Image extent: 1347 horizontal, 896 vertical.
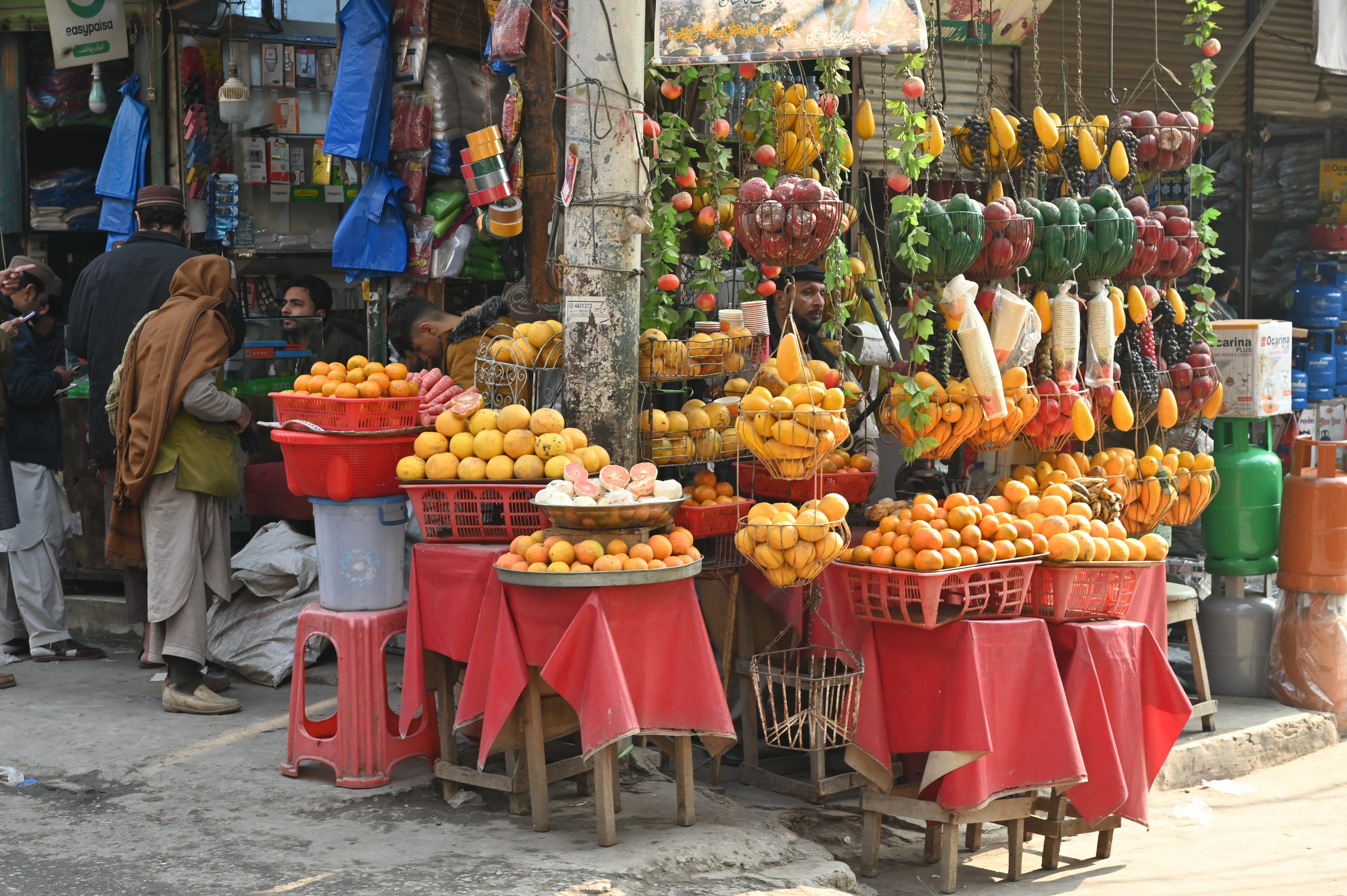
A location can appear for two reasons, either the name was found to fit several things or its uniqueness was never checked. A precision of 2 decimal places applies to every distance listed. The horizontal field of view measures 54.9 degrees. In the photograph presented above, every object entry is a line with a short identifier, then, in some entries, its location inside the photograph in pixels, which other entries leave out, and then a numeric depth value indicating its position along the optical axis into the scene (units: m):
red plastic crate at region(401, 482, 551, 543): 4.74
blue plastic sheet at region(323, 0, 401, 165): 6.64
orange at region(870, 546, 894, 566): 4.58
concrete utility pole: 4.96
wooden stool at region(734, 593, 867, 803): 5.18
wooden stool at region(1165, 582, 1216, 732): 6.20
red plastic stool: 4.92
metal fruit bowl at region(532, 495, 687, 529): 4.38
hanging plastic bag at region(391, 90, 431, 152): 6.77
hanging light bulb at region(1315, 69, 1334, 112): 9.80
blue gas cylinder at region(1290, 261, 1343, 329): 9.92
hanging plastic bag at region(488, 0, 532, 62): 5.46
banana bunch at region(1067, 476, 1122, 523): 5.31
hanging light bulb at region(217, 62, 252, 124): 7.74
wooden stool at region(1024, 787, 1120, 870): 4.85
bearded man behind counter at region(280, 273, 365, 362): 7.86
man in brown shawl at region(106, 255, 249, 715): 5.76
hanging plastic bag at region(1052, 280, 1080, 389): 5.40
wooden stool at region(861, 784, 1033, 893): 4.60
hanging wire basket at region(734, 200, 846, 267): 4.69
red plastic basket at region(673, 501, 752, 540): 5.16
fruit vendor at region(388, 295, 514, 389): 5.94
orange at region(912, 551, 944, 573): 4.43
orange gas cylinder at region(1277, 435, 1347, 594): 6.68
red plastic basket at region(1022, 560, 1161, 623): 4.75
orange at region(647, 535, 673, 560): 4.41
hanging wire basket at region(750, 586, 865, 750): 4.61
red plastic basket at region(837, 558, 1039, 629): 4.46
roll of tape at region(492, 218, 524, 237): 6.00
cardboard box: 6.74
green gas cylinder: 6.84
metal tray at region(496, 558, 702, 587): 4.21
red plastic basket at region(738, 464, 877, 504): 5.44
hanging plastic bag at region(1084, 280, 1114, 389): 5.50
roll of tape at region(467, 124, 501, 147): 5.71
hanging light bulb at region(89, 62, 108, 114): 8.08
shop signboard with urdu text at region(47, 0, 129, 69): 7.75
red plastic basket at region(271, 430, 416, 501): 4.95
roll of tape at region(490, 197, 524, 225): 5.98
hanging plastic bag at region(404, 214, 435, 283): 6.80
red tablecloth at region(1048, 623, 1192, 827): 4.68
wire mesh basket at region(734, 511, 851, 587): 4.44
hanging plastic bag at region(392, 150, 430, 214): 6.81
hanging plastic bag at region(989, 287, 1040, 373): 5.21
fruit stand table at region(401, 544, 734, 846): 4.23
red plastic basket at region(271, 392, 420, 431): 4.95
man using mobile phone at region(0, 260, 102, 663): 6.58
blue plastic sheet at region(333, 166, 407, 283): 6.74
